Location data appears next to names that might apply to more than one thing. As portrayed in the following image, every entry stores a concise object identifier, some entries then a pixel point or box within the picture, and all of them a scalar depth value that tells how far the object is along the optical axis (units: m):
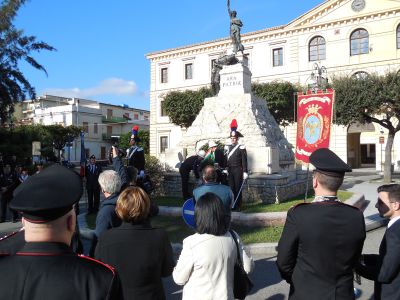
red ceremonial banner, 8.25
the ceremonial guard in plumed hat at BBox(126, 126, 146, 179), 9.28
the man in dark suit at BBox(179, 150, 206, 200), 10.55
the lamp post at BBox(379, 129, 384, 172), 33.19
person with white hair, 3.59
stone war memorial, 10.93
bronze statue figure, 14.20
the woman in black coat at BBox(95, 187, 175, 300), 2.75
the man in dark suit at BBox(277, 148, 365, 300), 2.63
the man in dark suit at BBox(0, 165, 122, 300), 1.42
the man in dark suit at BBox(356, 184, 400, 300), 2.82
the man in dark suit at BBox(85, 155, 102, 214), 11.15
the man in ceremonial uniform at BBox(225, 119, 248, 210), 9.15
